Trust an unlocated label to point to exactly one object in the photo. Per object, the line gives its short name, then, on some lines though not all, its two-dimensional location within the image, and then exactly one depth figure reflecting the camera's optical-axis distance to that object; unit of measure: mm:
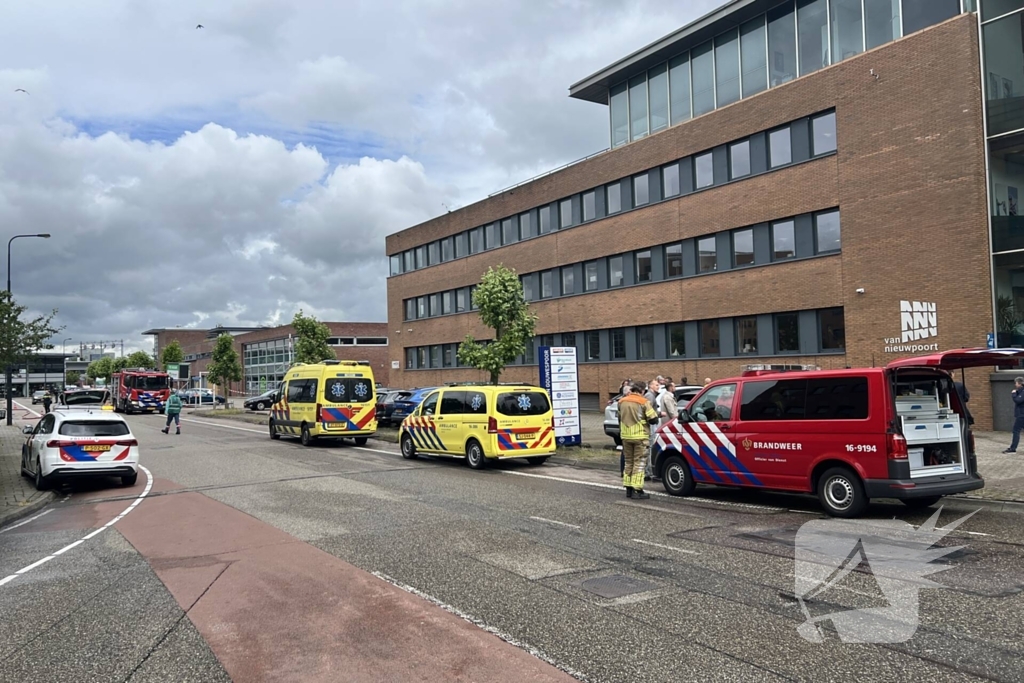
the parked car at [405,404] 29281
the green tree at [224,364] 52844
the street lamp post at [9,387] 39438
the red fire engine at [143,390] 51531
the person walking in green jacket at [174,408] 29409
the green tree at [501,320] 22750
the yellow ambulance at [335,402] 23047
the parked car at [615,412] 19312
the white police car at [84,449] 14516
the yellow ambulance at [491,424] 16688
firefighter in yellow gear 12234
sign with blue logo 19578
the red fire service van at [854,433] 9727
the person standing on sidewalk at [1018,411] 15969
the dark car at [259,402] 49562
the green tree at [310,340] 48719
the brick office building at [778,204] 21844
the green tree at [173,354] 90912
